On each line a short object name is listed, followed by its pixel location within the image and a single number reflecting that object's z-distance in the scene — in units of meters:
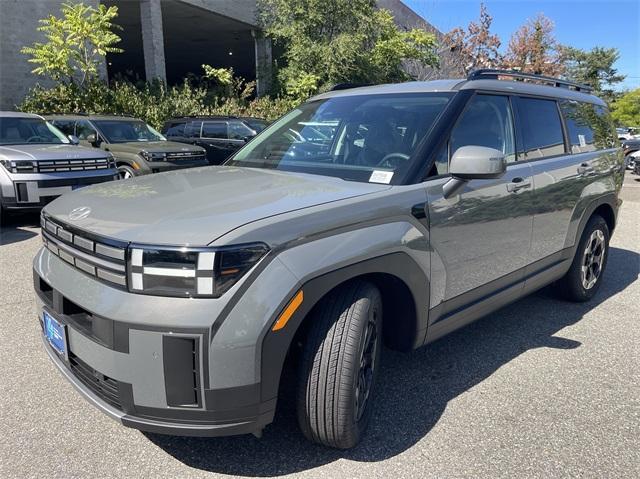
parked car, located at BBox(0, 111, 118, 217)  6.91
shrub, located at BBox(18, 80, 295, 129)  14.67
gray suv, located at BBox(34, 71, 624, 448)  1.97
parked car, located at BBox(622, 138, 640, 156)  19.62
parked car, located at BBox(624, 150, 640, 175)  15.06
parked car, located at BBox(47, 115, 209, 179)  9.53
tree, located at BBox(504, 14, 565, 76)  31.31
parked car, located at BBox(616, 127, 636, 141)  30.36
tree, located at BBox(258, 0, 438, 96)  19.98
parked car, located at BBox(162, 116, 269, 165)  12.08
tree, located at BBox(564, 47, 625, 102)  50.50
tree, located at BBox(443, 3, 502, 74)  29.06
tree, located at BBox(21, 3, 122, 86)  14.29
